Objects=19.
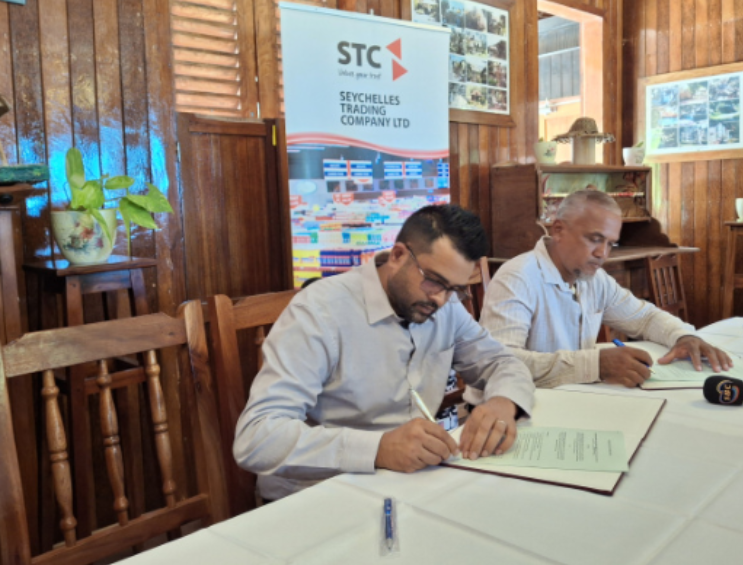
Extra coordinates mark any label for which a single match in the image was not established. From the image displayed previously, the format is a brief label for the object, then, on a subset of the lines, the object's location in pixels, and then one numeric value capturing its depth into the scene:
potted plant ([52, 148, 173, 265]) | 2.09
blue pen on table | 0.80
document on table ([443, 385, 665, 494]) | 0.98
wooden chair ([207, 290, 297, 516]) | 1.40
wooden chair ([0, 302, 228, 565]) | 0.99
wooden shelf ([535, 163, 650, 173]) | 3.78
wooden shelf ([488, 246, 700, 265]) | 3.88
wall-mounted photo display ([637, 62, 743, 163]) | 4.70
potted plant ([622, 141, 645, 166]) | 4.48
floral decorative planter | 2.08
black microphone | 1.35
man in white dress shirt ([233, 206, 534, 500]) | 1.10
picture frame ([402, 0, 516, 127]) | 3.69
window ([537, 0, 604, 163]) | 7.63
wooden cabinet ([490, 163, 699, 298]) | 3.74
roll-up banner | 2.75
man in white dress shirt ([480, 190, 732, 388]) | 1.96
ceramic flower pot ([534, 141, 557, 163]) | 3.82
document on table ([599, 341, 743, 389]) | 1.53
